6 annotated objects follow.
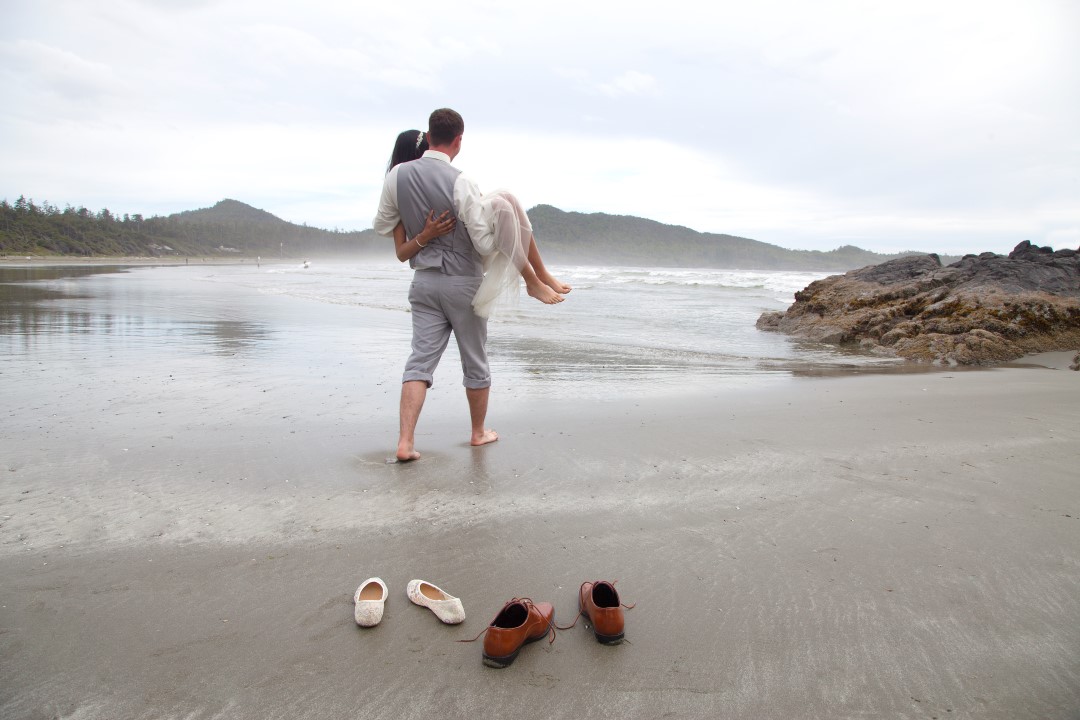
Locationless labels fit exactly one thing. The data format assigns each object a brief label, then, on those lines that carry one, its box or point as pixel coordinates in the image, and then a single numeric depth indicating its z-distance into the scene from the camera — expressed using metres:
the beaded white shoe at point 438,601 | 2.06
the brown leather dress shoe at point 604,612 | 1.97
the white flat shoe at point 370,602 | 2.04
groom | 3.63
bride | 3.64
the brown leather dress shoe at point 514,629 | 1.85
